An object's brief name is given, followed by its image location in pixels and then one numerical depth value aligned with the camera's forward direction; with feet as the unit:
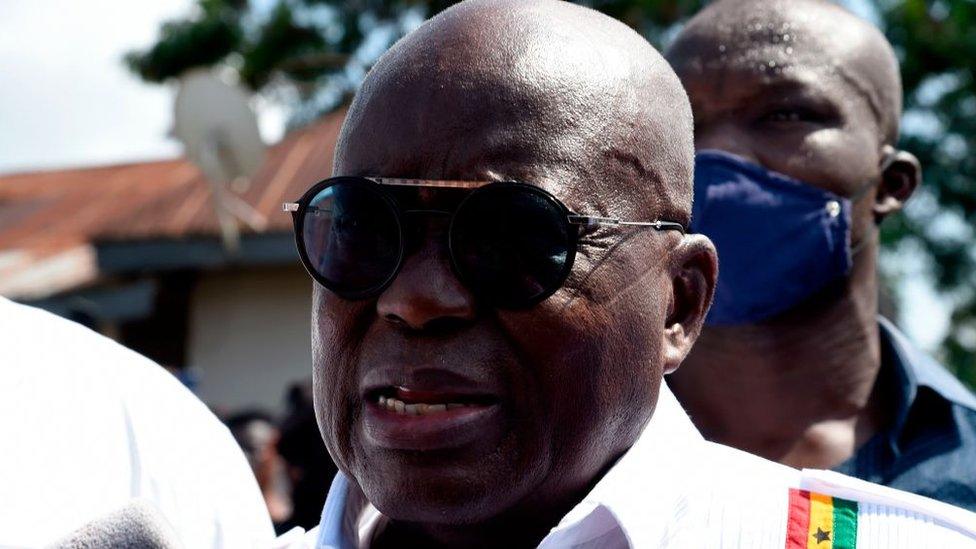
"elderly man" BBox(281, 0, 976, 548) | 5.63
